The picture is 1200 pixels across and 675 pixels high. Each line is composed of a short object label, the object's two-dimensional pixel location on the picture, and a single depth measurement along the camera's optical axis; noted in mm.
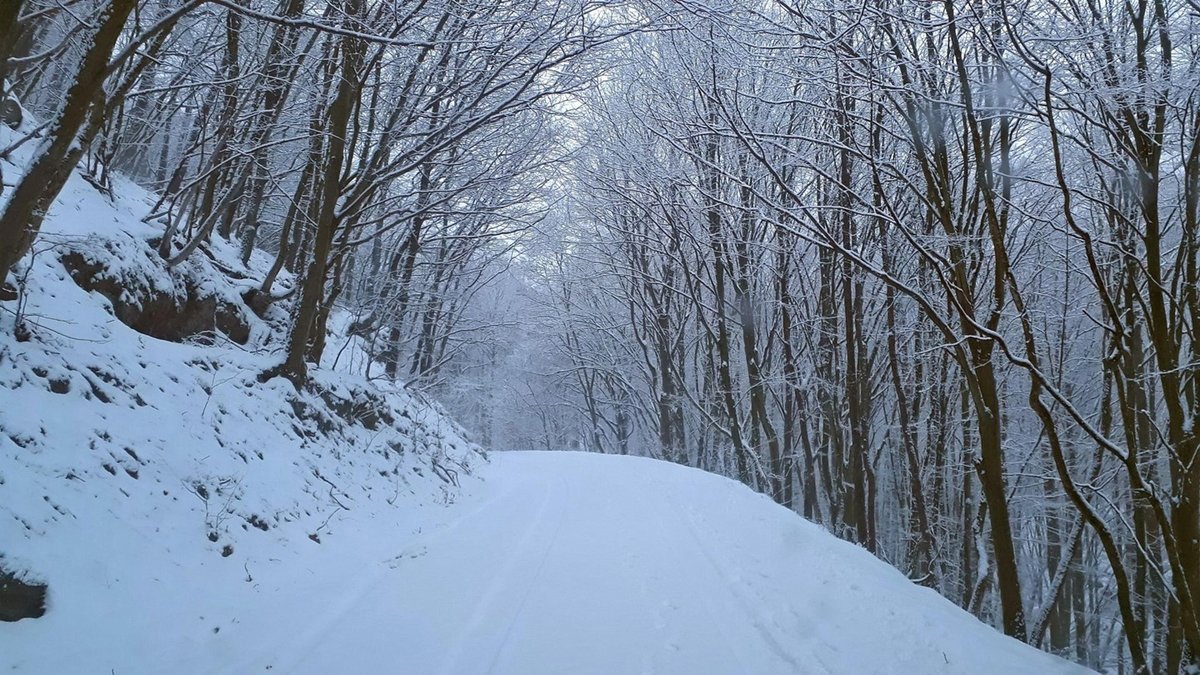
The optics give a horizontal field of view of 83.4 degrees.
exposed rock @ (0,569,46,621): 3764
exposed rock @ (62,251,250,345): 7550
